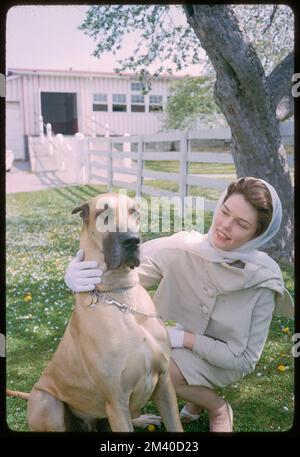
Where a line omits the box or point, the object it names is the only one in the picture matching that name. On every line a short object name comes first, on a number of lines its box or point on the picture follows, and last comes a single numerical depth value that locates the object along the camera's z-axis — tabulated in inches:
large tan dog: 61.9
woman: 70.0
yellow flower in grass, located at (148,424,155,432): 74.6
